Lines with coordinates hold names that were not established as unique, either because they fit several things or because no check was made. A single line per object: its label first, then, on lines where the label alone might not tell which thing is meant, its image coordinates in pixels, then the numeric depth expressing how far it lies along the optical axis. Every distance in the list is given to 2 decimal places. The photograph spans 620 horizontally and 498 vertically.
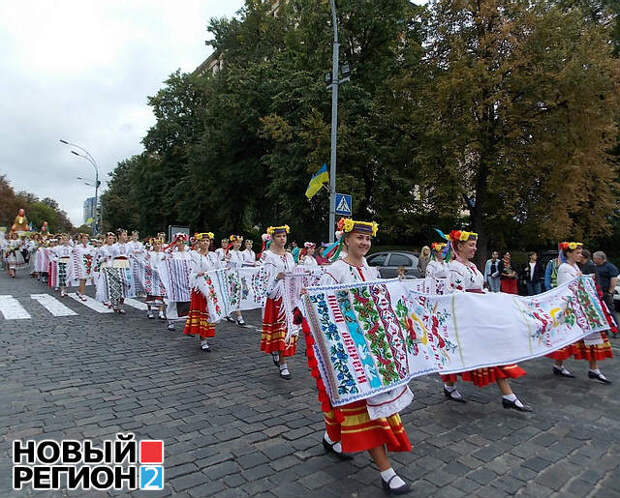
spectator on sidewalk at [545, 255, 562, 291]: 10.16
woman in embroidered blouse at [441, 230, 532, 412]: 4.91
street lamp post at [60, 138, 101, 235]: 36.75
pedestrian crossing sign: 12.40
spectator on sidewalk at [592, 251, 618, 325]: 9.91
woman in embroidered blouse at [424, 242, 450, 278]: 8.34
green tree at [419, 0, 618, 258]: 14.75
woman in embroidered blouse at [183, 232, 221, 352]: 7.68
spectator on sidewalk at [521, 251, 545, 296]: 13.29
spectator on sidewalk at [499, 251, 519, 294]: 12.84
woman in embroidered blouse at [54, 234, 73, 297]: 15.35
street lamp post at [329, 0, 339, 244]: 13.48
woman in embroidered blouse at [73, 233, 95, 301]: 14.08
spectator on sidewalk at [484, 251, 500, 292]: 13.48
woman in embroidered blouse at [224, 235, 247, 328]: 10.88
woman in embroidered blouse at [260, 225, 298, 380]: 6.12
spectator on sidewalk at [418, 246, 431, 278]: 13.51
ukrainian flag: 13.69
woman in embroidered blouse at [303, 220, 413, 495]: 3.19
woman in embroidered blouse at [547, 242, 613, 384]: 5.99
